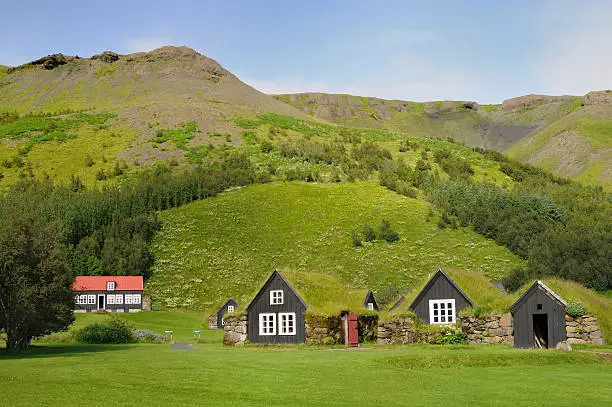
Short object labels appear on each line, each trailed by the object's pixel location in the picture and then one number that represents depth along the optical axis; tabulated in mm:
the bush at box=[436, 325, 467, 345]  42625
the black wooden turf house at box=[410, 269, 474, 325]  46094
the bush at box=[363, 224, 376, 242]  109588
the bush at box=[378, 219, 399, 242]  108688
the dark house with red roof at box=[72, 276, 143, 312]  93500
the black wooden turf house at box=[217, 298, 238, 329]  77312
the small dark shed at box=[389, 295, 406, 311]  49094
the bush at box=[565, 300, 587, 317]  37375
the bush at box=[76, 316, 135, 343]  54469
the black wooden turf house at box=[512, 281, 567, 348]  38062
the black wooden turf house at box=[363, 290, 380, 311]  57038
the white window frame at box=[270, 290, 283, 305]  48781
